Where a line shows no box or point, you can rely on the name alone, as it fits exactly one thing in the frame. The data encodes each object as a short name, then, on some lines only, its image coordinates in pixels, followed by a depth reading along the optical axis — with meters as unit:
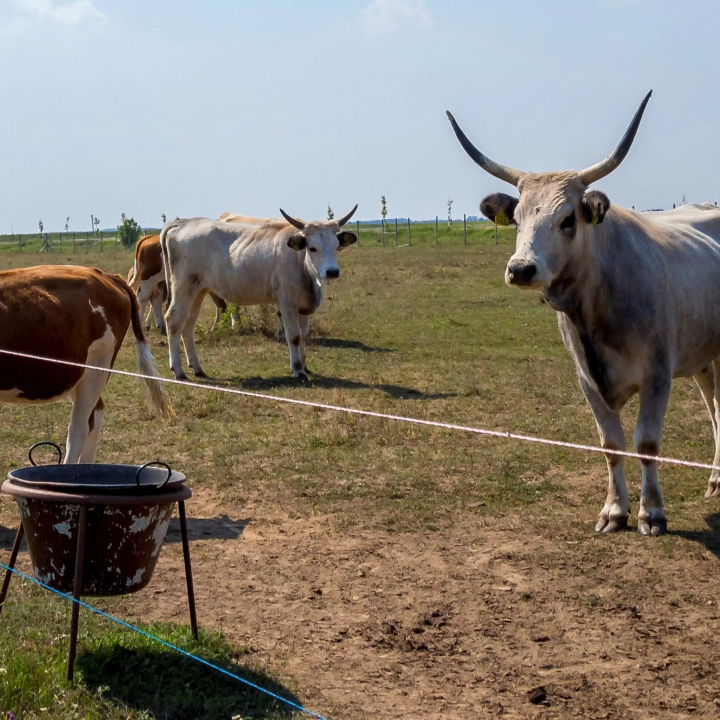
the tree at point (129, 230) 63.74
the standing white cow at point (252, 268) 13.02
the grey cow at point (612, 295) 6.06
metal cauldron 4.10
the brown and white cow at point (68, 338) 6.46
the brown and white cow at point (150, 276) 17.07
